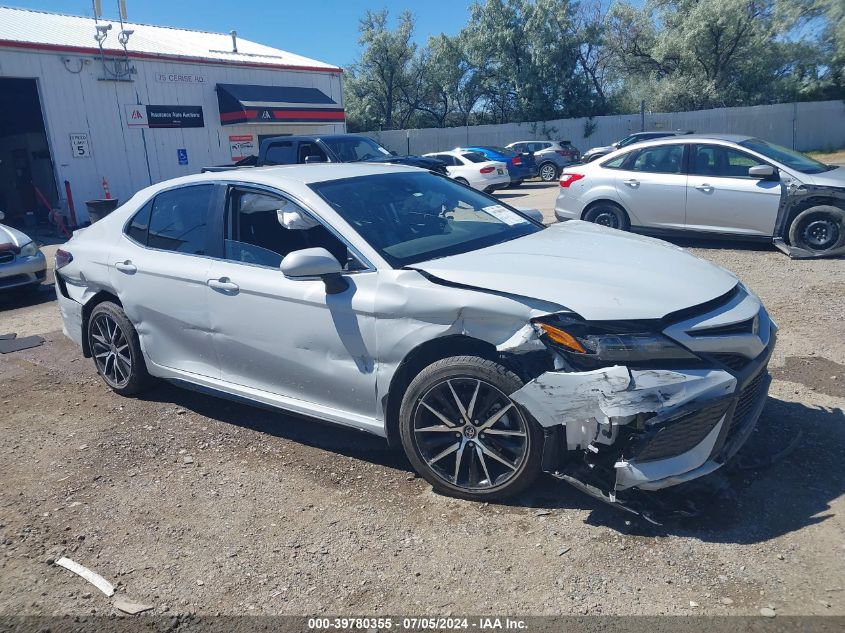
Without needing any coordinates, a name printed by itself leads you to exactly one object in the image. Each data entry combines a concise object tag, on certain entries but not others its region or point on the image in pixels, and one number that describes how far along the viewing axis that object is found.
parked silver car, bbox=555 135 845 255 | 8.37
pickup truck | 13.54
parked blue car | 22.54
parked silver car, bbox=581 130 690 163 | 22.30
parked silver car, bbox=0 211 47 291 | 8.81
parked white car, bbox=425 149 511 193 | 20.72
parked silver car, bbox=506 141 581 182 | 27.88
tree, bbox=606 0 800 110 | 35.41
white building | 18.09
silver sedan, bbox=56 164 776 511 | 3.04
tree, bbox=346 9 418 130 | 45.53
